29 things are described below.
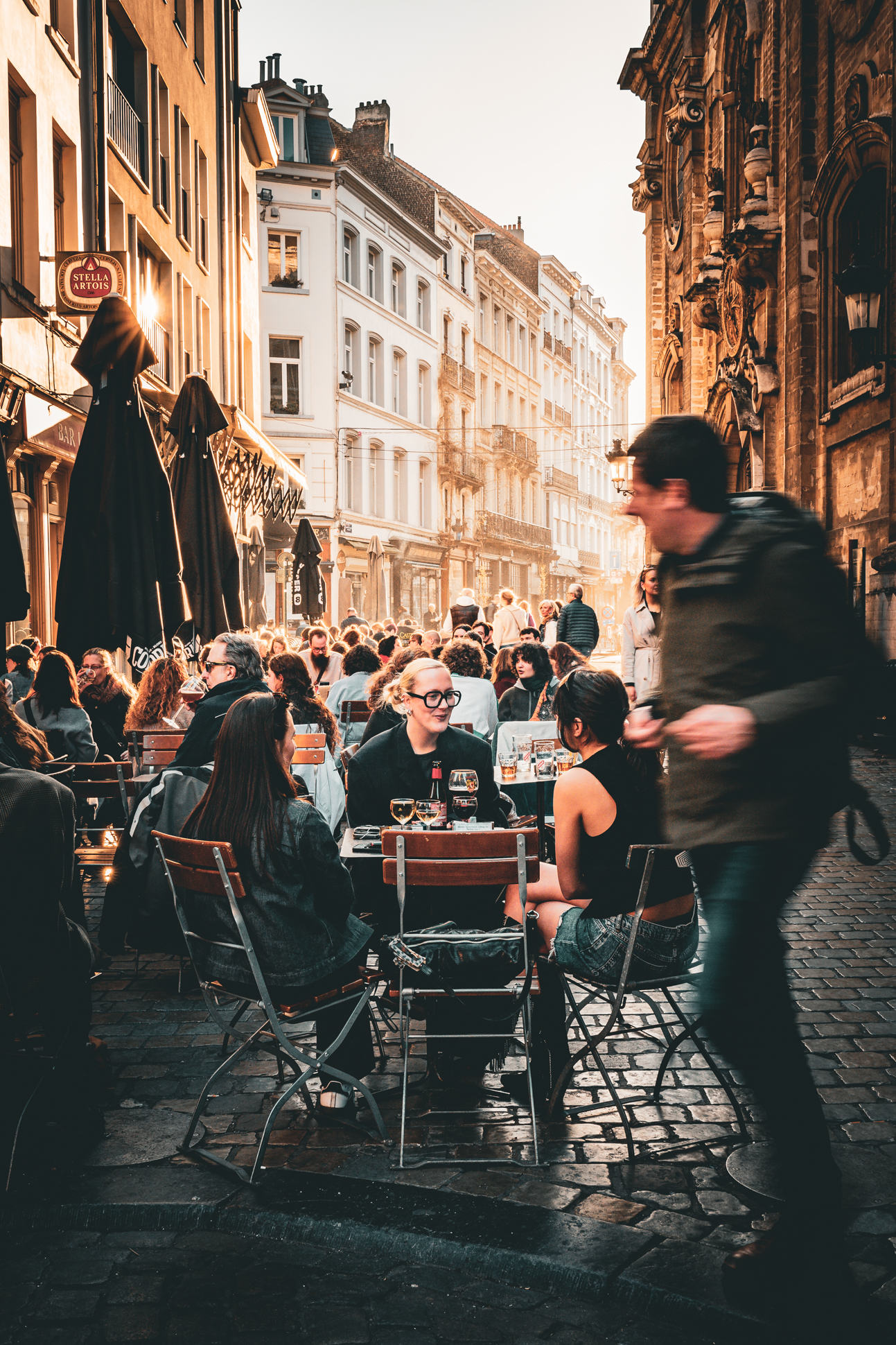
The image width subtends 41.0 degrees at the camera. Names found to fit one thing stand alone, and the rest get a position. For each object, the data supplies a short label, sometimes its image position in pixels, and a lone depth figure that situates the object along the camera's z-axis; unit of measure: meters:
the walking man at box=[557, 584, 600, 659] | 16.30
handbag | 4.40
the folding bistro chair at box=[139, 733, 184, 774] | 7.20
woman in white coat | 12.48
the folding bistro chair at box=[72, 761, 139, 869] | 7.40
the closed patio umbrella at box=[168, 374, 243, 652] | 10.18
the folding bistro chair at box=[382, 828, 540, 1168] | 4.07
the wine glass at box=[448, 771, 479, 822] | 5.47
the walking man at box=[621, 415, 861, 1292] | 2.82
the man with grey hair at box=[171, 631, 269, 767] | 5.91
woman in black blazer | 5.64
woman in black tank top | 4.31
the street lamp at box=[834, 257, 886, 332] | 13.52
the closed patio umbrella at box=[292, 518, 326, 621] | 20.52
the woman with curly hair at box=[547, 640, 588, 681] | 9.83
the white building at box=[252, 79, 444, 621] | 36.38
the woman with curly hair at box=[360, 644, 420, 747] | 9.05
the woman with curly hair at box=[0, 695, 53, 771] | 5.21
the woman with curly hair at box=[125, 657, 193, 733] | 8.10
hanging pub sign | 12.05
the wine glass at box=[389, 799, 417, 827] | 5.32
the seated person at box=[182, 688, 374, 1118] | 4.19
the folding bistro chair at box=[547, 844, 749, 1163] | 4.15
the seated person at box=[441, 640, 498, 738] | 8.91
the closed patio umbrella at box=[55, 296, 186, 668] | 7.82
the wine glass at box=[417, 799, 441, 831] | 5.30
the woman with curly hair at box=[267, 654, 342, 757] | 7.72
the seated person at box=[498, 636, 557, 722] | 10.20
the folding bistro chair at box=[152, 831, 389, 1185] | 3.95
